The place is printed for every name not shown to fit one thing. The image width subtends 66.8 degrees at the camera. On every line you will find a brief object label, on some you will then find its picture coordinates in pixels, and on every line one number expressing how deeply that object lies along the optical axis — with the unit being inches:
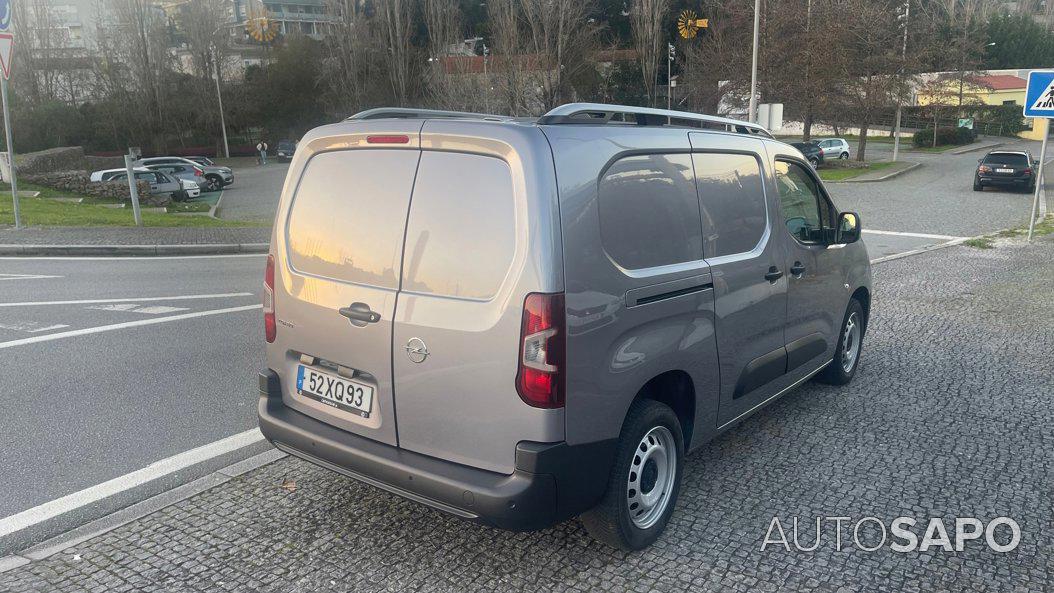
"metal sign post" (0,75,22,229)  612.4
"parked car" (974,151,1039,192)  1066.1
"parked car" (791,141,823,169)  1557.6
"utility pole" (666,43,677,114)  2239.2
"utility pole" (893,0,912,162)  1605.1
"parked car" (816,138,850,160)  1788.9
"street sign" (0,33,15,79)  587.5
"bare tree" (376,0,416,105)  2188.7
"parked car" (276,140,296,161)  2319.1
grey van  123.8
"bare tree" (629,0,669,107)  2135.8
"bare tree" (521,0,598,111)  1819.1
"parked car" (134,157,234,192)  1407.5
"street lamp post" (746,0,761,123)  1027.6
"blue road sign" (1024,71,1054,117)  549.6
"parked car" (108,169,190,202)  1108.5
